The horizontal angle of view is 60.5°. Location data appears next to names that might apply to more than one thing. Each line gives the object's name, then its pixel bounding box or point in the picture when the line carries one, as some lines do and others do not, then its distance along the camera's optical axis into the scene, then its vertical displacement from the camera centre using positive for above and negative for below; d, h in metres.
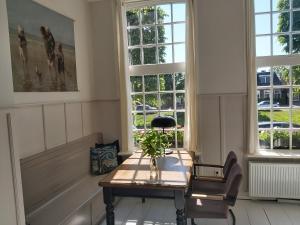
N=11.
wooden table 2.29 -0.81
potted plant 2.59 -0.53
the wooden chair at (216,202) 2.28 -1.07
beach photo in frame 2.58 +0.58
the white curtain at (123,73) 3.92 +0.34
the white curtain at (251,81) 3.52 +0.12
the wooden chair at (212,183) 2.94 -1.07
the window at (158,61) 3.93 +0.51
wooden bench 2.56 -1.09
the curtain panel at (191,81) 3.66 +0.17
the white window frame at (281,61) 3.54 +0.40
